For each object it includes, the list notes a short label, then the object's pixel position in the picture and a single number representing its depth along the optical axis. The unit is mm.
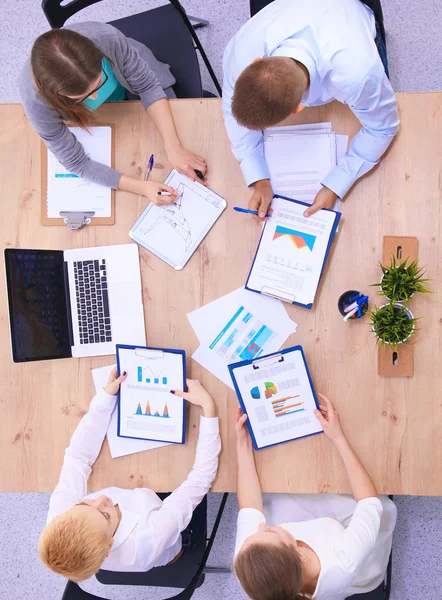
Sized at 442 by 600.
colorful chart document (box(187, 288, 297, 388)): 1300
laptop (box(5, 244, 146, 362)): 1322
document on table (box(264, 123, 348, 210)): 1290
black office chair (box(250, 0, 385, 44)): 1323
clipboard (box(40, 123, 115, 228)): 1346
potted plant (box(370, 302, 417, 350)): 1203
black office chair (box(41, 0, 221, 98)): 1530
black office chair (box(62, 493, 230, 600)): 1460
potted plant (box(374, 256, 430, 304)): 1198
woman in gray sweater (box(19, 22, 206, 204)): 1098
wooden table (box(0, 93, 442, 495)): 1256
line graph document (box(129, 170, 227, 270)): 1321
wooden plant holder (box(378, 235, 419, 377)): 1245
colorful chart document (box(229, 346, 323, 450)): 1273
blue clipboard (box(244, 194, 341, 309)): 1263
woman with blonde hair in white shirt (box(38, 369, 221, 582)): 1237
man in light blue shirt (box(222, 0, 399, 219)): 1032
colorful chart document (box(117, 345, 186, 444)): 1299
